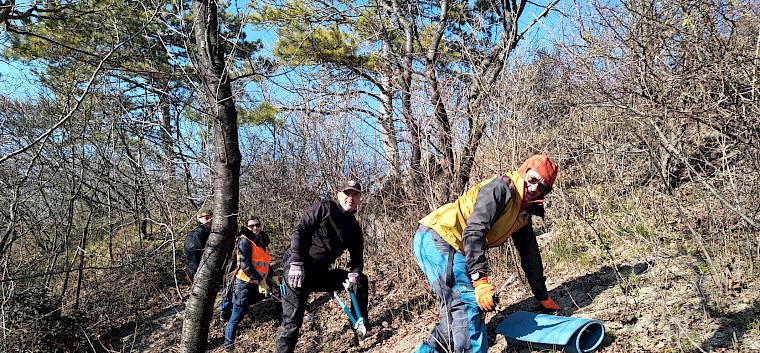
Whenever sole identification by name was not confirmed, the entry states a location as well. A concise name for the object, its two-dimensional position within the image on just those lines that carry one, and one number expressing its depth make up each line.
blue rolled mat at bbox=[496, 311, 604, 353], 2.98
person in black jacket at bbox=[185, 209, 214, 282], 5.95
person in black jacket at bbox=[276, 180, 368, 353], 4.25
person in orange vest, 5.42
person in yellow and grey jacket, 3.06
